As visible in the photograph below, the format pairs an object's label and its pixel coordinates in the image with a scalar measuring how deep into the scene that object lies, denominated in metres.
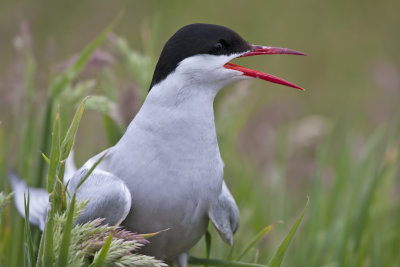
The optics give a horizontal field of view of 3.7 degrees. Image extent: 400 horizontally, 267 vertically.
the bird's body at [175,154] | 3.06
